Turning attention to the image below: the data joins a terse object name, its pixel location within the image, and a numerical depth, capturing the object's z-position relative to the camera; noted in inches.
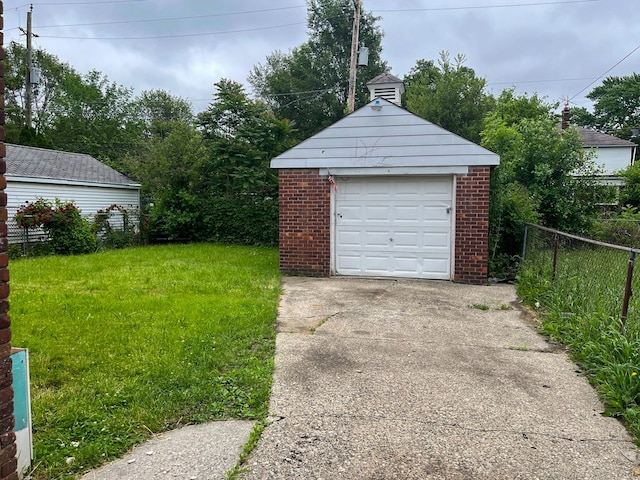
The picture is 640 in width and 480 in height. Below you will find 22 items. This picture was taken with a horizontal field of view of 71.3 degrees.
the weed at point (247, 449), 97.2
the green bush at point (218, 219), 565.0
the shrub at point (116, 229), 574.2
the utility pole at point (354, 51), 623.1
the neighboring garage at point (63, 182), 513.0
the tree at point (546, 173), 417.4
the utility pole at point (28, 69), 877.1
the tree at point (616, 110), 1847.9
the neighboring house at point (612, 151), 1108.5
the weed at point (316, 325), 204.7
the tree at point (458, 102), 883.4
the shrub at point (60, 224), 484.7
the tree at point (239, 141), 569.6
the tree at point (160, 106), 1560.0
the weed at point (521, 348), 182.2
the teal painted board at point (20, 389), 95.6
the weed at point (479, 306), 253.6
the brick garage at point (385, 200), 325.1
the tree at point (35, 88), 1184.8
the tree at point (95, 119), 1298.0
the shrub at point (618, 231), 444.2
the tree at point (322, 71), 1125.7
